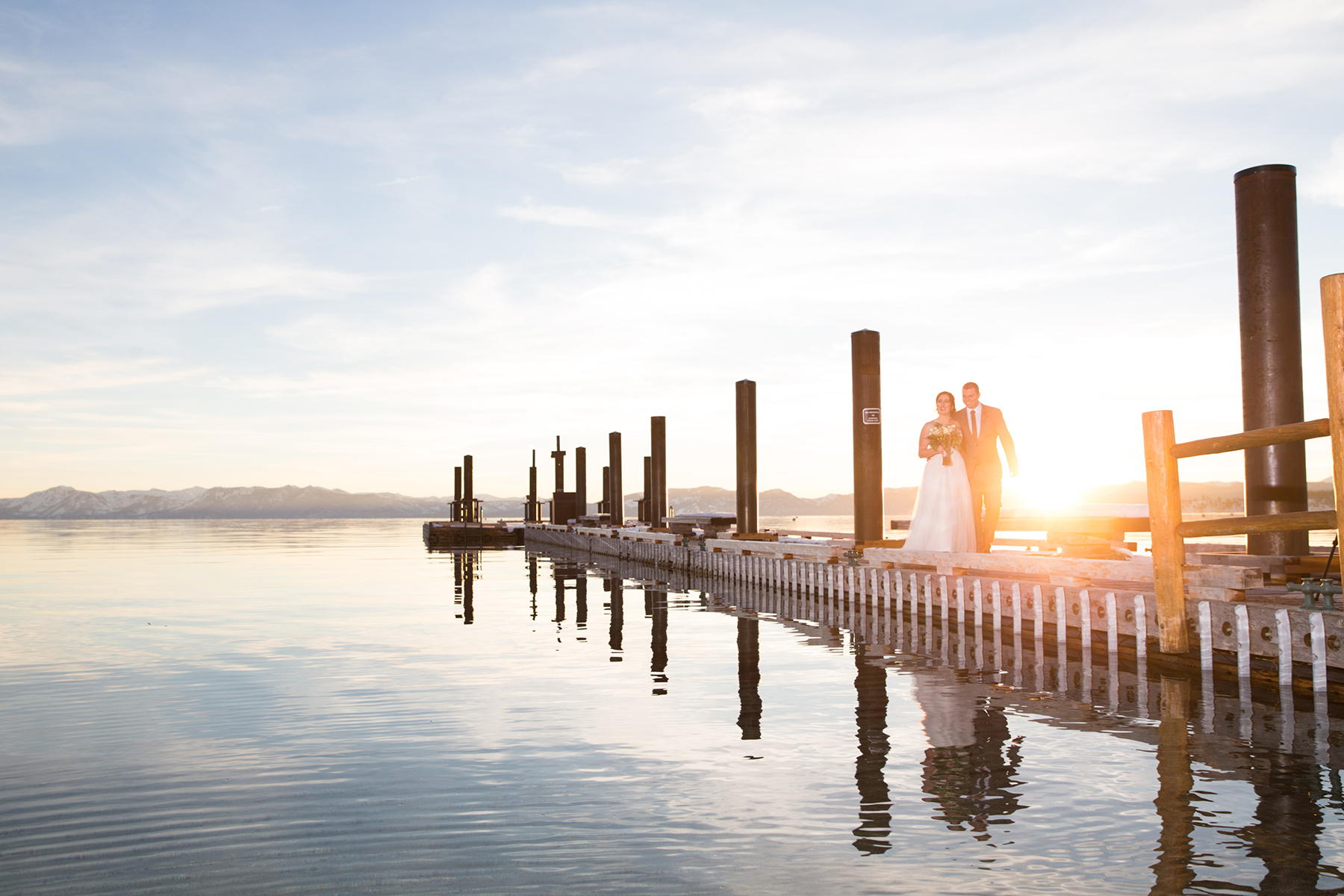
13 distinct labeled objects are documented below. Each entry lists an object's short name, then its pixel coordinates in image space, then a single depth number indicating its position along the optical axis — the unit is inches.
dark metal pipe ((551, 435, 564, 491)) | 2596.7
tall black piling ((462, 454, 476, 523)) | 2856.8
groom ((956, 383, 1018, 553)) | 597.0
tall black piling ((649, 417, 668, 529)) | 1480.1
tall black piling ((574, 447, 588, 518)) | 2293.3
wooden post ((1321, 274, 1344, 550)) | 342.0
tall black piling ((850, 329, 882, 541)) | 756.0
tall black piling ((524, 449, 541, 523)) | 2876.5
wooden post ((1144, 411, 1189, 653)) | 423.8
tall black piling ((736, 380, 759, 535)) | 1093.1
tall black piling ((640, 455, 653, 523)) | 1757.4
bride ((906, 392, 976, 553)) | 627.2
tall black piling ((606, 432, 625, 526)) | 1888.5
